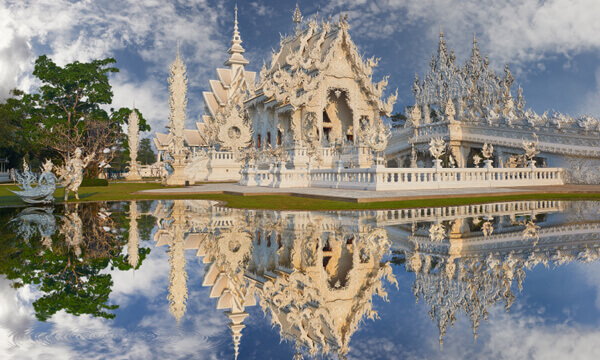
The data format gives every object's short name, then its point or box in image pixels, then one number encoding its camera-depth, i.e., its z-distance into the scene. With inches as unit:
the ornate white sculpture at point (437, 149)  797.2
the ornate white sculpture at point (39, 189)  655.8
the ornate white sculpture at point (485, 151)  931.3
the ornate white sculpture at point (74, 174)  739.4
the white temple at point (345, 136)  895.1
